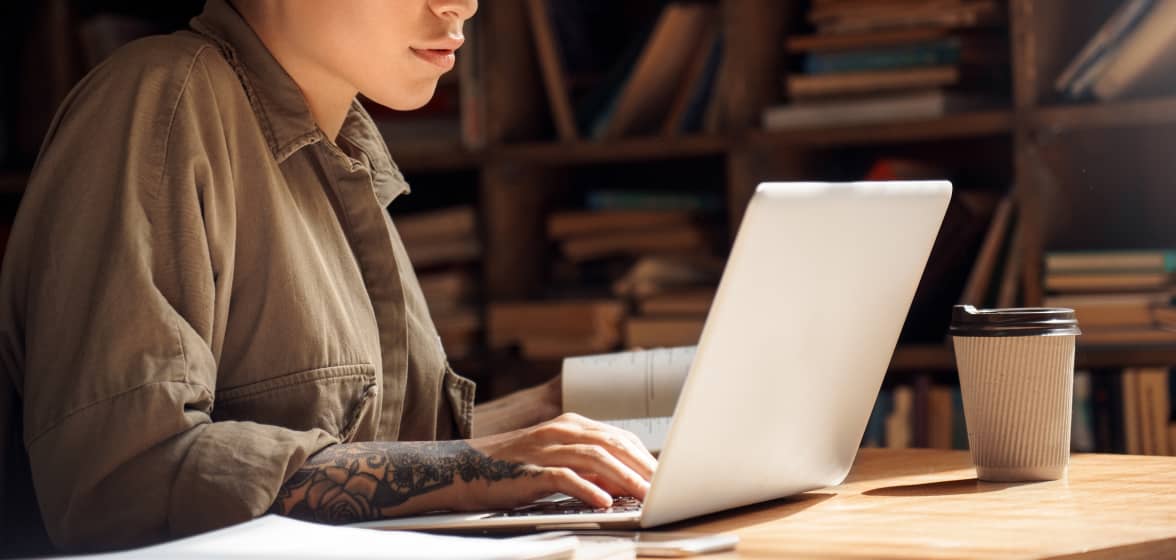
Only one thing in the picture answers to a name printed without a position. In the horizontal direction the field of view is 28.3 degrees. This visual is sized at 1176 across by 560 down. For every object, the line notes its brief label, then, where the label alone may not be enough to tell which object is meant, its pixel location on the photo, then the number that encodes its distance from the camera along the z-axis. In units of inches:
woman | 61.1
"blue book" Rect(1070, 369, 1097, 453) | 111.8
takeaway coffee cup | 66.5
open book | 77.1
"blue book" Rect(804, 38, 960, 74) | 116.9
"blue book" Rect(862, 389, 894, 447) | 118.9
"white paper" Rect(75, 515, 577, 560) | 53.7
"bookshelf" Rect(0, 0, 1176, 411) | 113.2
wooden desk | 57.2
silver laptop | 57.5
